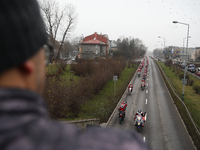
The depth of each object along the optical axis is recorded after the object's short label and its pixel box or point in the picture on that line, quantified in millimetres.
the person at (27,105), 673
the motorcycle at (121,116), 14658
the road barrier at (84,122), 11795
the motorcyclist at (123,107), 14814
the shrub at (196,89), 25641
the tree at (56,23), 31672
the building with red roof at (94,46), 63997
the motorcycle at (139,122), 13180
